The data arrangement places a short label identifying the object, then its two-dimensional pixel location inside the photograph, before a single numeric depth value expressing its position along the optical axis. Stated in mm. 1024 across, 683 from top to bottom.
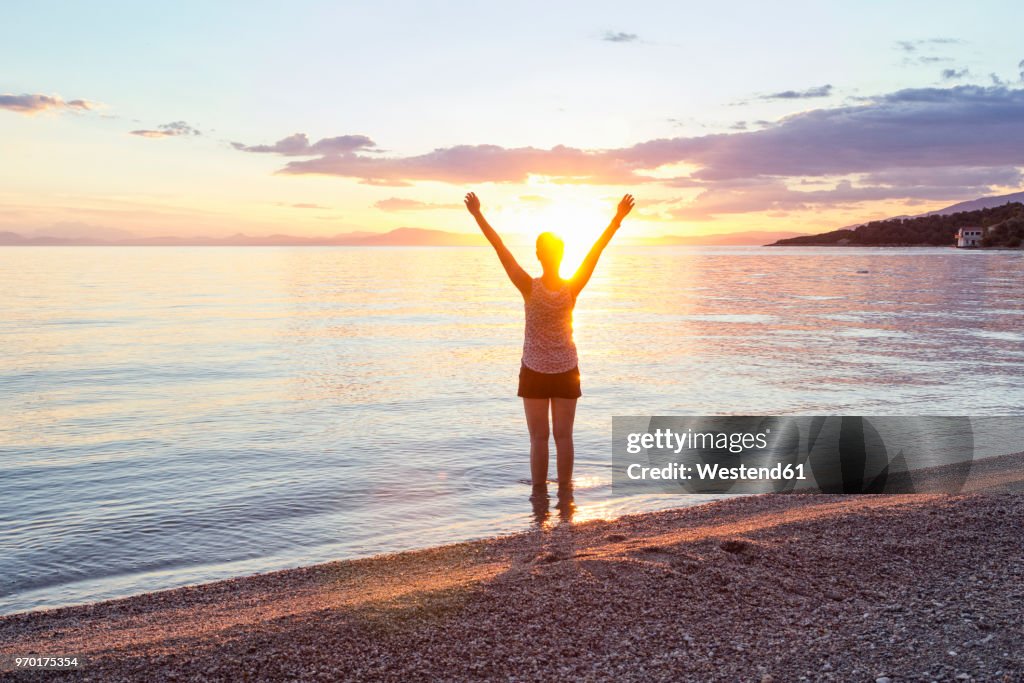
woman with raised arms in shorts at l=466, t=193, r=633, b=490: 8055
